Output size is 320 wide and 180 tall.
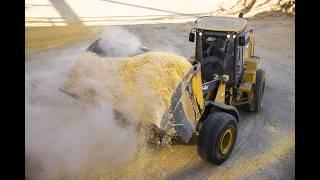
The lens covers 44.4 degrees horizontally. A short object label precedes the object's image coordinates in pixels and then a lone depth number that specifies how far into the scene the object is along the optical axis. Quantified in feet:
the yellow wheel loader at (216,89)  22.34
